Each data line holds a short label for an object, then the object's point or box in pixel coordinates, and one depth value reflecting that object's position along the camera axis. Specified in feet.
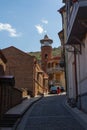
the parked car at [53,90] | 83.56
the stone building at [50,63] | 116.05
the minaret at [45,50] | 116.05
